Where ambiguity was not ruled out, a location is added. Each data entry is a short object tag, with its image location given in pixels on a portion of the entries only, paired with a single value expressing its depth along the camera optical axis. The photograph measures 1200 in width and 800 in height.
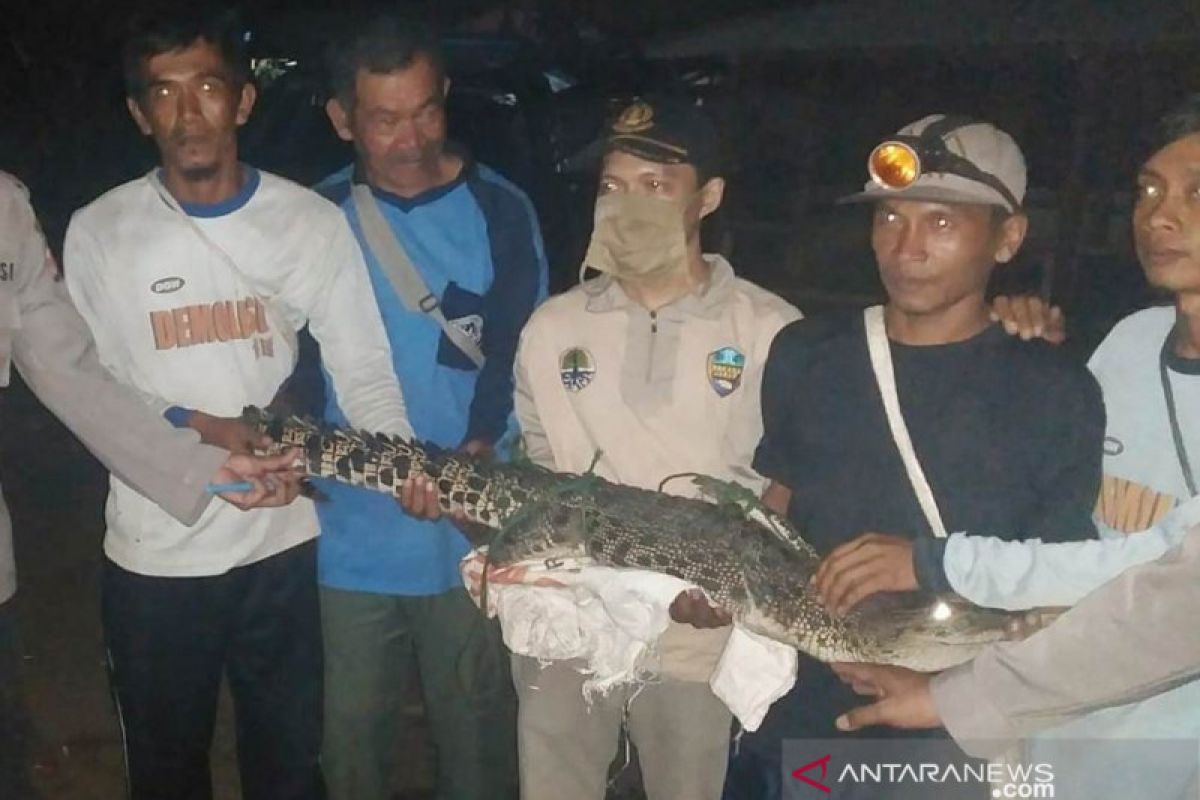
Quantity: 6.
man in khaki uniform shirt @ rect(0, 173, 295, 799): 2.47
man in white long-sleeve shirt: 2.47
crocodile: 2.16
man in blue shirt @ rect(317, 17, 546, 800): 2.60
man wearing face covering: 2.33
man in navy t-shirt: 2.03
